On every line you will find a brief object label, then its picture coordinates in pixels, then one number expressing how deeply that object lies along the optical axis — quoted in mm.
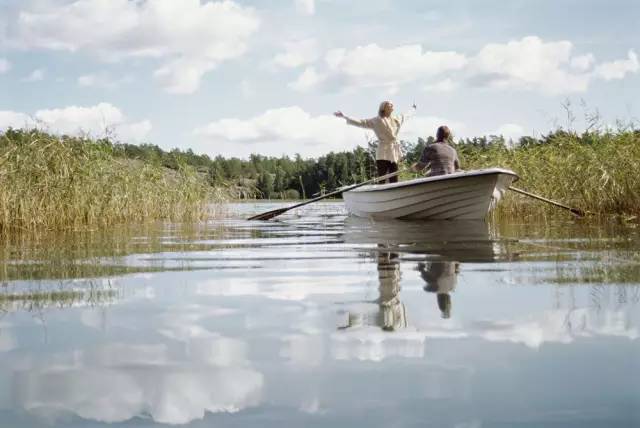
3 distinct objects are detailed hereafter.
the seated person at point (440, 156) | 13023
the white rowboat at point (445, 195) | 12422
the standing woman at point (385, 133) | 15047
